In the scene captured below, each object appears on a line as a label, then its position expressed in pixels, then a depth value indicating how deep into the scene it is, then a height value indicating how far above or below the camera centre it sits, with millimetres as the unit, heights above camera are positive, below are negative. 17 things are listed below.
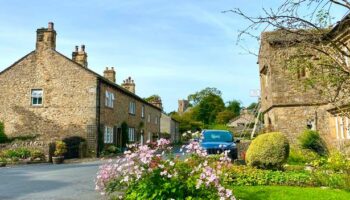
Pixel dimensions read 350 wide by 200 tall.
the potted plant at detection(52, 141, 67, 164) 27125 -594
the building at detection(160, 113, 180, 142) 65438 +2344
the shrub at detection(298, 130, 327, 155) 25609 -282
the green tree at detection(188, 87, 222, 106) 130650 +15590
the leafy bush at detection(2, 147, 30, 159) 25875 -812
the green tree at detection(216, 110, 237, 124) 104500 +6178
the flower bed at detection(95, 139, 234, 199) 8133 -803
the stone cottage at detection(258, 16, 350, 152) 26781 +2108
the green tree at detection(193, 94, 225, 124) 106312 +8576
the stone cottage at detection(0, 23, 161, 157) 30766 +3528
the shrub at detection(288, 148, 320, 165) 22500 -1160
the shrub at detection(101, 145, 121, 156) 30944 -881
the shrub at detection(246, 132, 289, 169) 15961 -580
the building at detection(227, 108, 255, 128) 95275 +4448
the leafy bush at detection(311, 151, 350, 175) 14422 -1060
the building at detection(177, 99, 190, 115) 136712 +12455
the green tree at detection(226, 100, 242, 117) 126688 +10960
